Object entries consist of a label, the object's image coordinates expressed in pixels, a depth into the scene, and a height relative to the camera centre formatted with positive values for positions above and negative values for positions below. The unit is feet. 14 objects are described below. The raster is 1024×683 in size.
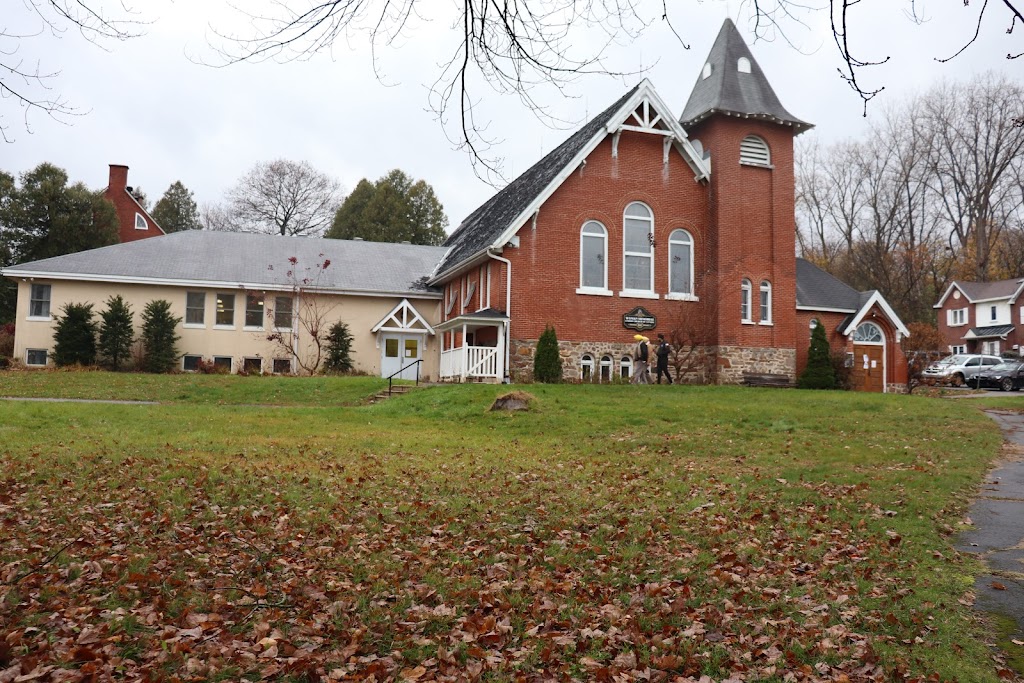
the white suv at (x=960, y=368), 123.24 +1.16
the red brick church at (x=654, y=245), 80.94 +13.58
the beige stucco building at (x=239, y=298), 94.12 +8.77
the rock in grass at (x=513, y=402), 56.90 -2.24
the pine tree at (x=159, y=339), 92.27 +3.42
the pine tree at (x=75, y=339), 90.17 +3.21
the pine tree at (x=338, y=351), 97.66 +2.30
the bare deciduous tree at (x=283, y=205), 177.06 +37.24
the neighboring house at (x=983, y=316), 161.38 +12.67
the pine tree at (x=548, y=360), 77.25 +1.12
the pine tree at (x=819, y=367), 85.10 +0.76
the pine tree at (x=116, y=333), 90.94 +4.01
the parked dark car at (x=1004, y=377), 119.75 -0.20
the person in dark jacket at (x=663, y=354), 75.77 +1.79
